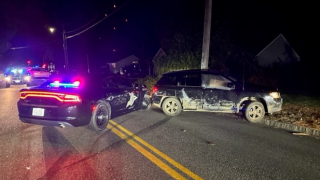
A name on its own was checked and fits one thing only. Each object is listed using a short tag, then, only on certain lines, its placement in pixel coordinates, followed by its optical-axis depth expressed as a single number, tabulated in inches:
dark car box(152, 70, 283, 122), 303.5
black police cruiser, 219.1
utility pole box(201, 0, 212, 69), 439.8
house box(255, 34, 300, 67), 998.4
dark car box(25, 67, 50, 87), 798.5
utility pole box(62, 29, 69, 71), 1057.9
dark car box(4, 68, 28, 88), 802.2
